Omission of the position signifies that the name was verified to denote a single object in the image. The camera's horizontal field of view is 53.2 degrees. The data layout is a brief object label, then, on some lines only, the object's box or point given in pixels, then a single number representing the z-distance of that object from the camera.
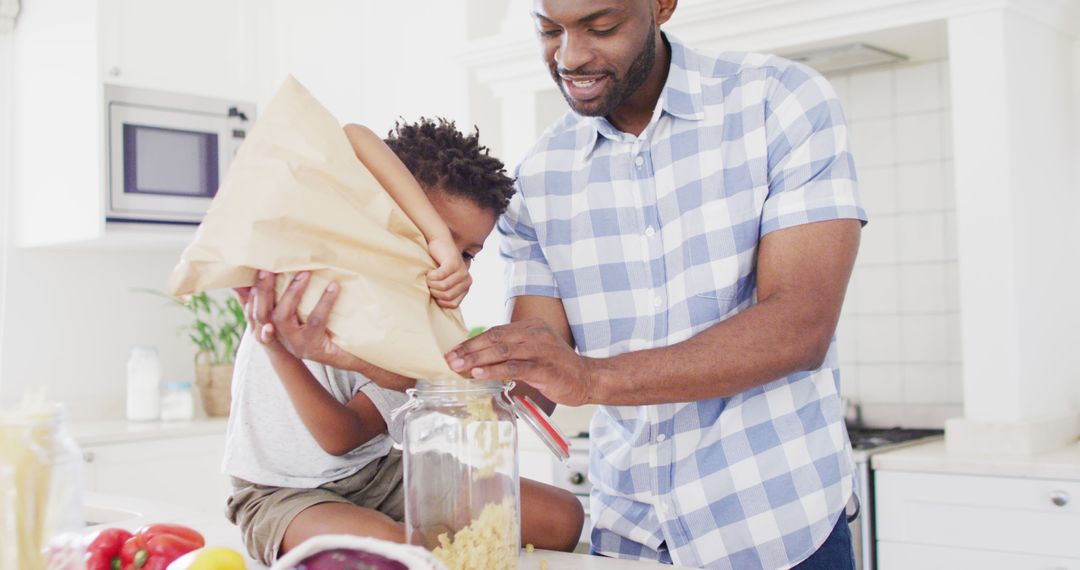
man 1.26
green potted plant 3.72
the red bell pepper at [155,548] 1.09
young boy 1.08
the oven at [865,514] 2.29
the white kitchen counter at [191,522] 1.19
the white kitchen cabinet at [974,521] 2.08
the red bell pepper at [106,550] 1.10
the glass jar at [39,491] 0.81
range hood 2.57
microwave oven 3.37
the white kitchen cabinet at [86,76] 3.34
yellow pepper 0.97
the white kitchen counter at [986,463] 2.07
